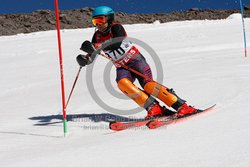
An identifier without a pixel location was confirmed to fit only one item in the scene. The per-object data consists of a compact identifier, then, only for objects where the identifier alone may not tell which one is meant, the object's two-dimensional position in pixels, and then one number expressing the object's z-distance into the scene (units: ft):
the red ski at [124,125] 30.15
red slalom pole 28.70
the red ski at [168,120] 28.28
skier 31.15
